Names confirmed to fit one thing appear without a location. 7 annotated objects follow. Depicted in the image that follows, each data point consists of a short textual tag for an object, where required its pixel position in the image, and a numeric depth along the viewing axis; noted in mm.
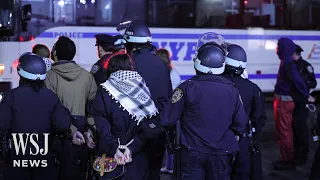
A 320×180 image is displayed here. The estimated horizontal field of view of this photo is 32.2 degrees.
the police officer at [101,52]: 5785
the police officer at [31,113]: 4594
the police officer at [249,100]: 5246
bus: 11562
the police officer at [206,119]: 4277
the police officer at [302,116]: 7965
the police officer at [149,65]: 5039
